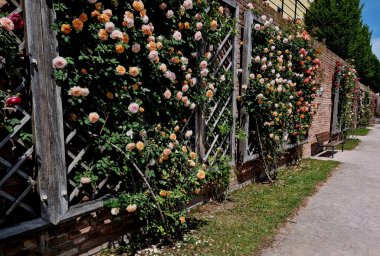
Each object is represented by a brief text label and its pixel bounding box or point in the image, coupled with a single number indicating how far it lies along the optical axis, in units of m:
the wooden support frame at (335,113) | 9.12
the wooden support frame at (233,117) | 3.55
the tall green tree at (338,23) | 16.48
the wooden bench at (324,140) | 7.71
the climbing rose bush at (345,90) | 9.04
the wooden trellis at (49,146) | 1.92
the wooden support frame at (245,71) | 4.30
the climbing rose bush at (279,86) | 4.48
